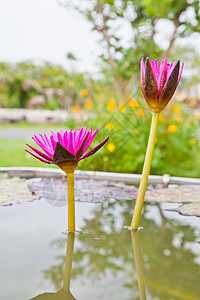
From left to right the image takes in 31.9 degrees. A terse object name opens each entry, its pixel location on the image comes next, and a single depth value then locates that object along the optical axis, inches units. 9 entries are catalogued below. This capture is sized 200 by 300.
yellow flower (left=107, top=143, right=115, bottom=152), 107.0
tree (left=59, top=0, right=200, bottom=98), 190.5
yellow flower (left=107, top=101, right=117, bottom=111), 117.2
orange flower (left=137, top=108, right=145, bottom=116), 115.6
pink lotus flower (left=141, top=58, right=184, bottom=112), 37.0
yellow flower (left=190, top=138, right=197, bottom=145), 150.6
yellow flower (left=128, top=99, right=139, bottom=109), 114.2
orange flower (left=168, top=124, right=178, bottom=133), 125.0
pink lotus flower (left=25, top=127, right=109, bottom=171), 34.2
